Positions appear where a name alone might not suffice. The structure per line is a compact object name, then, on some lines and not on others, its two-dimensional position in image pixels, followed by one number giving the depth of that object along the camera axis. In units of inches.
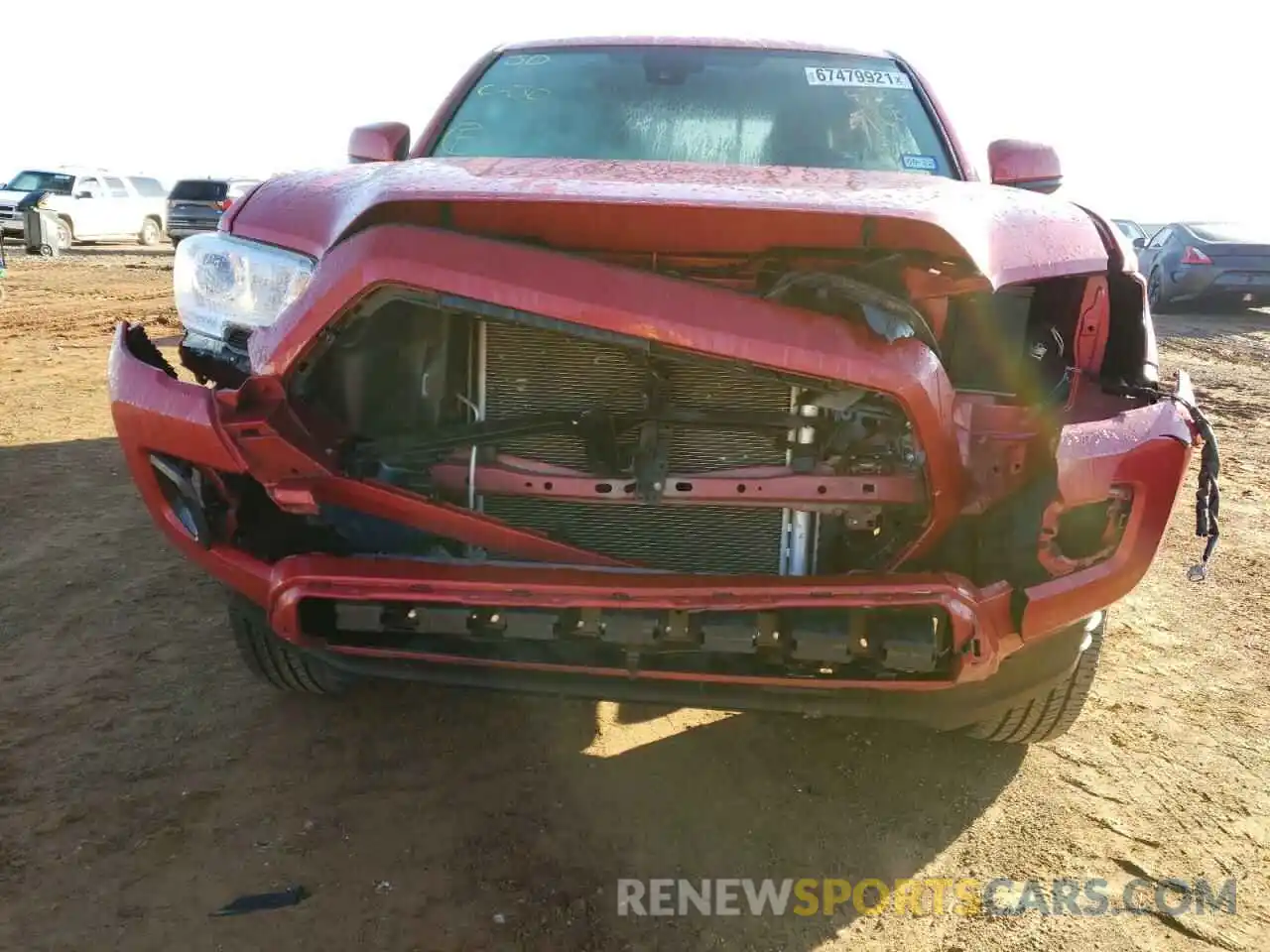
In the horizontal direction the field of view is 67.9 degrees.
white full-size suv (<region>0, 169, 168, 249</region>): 773.9
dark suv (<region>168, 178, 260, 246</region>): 767.1
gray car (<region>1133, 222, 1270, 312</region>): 473.1
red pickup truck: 72.3
